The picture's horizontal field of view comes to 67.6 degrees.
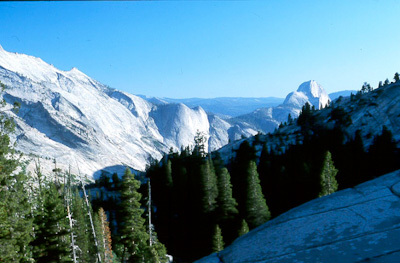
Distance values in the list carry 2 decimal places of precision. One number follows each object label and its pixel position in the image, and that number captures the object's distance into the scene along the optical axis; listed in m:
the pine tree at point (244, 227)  40.83
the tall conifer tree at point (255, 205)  44.31
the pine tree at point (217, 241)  40.72
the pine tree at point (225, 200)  48.57
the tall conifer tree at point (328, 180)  37.28
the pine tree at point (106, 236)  44.95
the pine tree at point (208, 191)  50.03
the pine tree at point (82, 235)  40.38
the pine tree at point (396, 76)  106.74
